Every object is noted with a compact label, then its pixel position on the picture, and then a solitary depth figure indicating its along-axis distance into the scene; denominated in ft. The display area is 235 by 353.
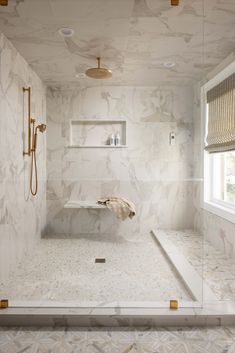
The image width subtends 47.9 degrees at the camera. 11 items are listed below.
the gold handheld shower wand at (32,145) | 8.04
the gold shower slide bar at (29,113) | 8.12
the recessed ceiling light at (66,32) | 7.19
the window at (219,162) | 7.96
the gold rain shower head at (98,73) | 7.47
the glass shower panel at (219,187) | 7.03
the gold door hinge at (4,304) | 5.80
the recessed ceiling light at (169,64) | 7.77
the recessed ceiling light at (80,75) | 7.48
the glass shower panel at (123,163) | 7.13
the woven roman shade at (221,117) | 8.05
